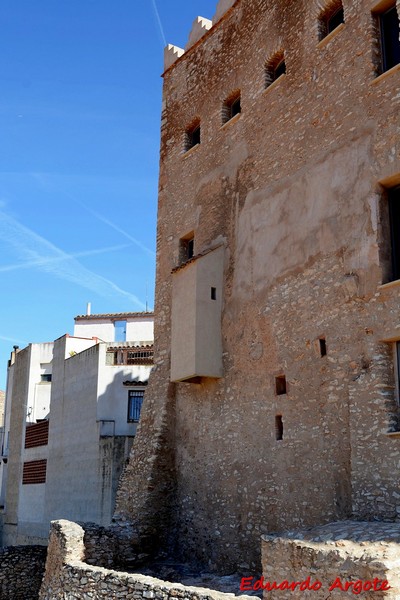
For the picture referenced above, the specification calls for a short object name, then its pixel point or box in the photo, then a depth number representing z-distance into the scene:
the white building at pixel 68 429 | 19.52
